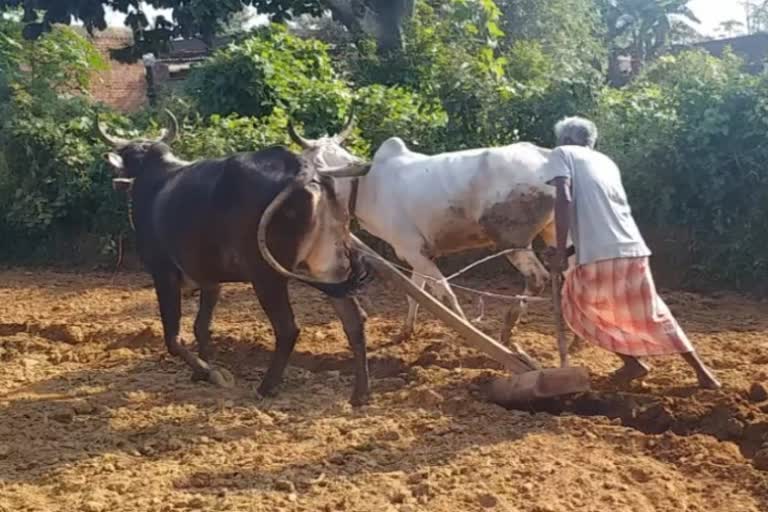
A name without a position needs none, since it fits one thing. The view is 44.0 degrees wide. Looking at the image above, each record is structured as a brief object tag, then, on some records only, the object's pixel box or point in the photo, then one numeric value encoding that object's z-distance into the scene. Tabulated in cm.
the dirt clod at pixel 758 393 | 531
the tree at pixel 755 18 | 3378
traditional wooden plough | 514
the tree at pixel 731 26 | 3884
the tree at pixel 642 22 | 3412
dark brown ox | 566
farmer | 533
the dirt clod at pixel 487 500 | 409
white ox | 673
